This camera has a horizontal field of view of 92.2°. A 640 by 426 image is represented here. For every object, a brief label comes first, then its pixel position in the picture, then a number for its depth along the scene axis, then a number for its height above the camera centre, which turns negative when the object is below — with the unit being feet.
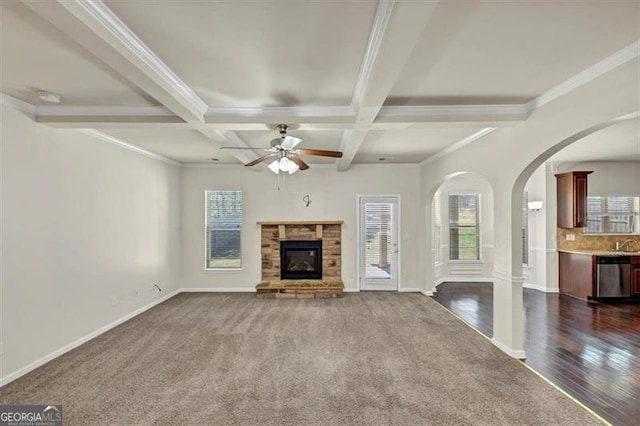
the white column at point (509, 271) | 11.68 -2.08
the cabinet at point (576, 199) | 20.36 +1.27
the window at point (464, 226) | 24.73 -0.65
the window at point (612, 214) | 21.67 +0.28
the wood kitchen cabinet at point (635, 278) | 18.98 -3.70
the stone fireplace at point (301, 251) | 21.71 -2.35
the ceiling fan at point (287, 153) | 11.00 +2.41
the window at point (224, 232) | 22.13 -1.02
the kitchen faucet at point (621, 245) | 21.11 -1.85
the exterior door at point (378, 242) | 21.94 -1.72
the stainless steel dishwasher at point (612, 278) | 18.86 -3.69
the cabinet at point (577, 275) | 19.11 -3.70
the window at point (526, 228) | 23.35 -0.77
